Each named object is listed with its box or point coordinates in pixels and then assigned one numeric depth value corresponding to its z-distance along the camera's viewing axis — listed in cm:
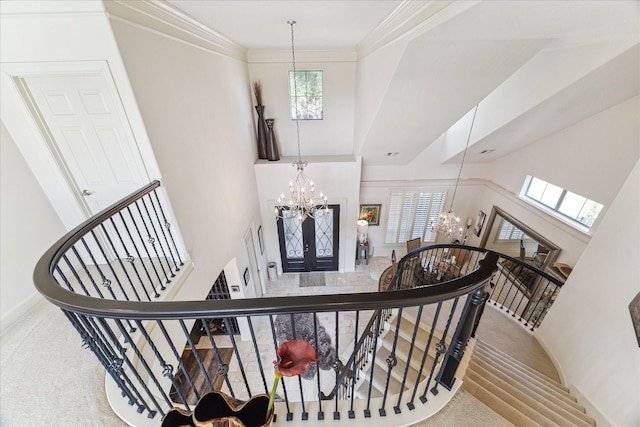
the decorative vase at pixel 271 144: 545
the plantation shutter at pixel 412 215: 694
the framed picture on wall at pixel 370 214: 699
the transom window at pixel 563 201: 415
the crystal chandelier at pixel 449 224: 530
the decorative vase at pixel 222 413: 101
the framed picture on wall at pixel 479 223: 677
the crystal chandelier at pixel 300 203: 425
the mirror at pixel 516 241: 488
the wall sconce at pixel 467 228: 714
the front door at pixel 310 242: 642
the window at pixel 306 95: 532
